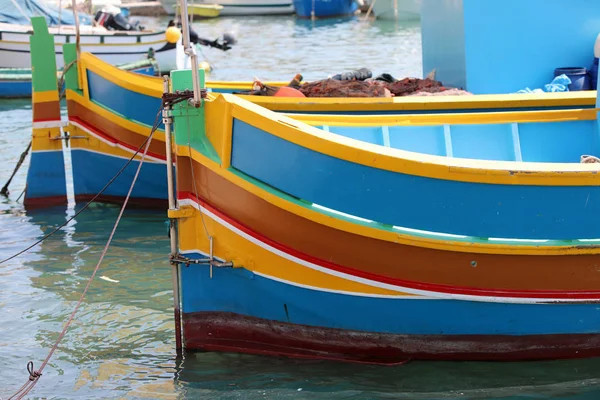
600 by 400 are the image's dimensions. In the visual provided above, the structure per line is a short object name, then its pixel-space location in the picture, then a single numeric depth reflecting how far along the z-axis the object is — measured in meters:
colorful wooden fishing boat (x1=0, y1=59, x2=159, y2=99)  35.31
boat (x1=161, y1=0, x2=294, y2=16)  79.56
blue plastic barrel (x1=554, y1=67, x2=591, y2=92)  15.37
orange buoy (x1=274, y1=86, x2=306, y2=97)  15.96
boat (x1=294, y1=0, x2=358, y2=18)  75.06
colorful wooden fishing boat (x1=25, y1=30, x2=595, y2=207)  18.47
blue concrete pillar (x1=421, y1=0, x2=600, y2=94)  15.27
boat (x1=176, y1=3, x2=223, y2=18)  77.25
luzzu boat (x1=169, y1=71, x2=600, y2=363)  9.52
